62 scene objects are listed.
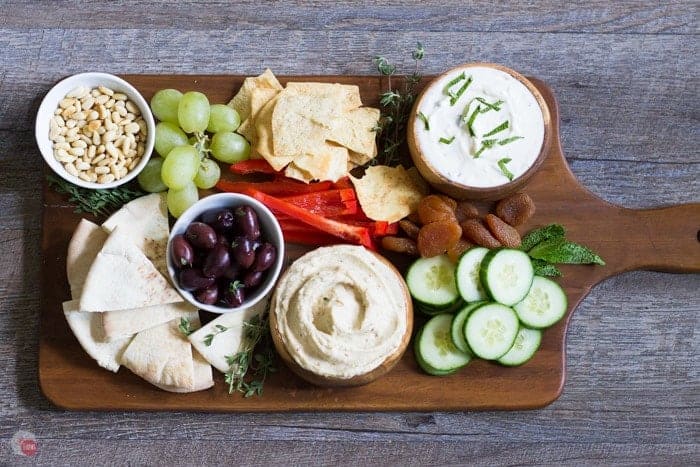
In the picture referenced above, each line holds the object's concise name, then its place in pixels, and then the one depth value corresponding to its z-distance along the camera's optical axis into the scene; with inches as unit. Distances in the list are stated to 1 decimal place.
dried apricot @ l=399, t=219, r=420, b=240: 42.7
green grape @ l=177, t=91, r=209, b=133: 41.8
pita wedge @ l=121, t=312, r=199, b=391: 41.7
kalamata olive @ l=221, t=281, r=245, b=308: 40.7
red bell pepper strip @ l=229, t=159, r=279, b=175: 42.8
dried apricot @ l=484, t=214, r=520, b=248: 42.6
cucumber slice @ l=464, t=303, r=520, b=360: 41.5
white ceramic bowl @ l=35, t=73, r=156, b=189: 41.5
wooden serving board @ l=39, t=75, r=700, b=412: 42.6
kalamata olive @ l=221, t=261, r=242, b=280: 40.7
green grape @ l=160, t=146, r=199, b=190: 41.3
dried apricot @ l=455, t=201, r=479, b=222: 42.9
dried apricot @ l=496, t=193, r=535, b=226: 42.9
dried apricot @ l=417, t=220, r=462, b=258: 41.9
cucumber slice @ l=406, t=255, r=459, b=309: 42.3
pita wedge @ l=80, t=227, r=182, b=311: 41.4
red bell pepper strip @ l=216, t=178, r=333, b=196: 42.9
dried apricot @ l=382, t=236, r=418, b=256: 42.5
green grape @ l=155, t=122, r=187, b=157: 42.3
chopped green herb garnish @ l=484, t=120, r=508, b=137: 41.2
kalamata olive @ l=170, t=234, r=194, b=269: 40.4
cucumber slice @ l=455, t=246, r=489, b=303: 41.9
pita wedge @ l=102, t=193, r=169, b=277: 42.2
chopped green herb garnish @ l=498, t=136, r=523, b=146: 41.3
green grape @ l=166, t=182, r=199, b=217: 42.0
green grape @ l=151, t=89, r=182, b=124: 42.6
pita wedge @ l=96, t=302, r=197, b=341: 41.6
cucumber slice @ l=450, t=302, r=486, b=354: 41.7
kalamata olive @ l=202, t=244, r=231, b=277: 40.3
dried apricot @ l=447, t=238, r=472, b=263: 42.4
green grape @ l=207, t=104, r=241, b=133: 42.6
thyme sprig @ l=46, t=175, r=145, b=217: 42.6
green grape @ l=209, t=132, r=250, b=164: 42.5
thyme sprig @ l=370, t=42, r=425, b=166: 43.2
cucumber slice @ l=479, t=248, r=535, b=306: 41.7
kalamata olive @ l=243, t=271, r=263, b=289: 40.9
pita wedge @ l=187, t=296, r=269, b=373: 41.8
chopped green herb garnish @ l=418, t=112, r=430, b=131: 41.7
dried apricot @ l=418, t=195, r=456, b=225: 42.1
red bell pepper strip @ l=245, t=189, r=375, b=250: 42.3
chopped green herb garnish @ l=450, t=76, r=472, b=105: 41.6
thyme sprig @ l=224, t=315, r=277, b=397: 41.9
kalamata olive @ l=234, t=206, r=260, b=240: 40.8
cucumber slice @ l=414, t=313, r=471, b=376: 42.1
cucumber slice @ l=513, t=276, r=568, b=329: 42.6
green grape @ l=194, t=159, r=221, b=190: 42.5
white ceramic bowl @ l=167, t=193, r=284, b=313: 41.0
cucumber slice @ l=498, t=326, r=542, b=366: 42.6
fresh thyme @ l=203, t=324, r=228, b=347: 41.3
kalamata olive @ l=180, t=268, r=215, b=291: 40.5
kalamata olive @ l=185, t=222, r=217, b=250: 40.4
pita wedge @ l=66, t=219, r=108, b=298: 42.2
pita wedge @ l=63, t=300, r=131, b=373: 42.0
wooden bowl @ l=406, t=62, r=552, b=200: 41.5
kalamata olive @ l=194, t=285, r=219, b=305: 40.8
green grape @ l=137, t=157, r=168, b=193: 42.4
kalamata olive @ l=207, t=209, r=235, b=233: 40.9
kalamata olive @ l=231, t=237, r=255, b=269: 40.5
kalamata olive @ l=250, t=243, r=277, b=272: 40.7
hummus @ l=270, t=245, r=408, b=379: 40.2
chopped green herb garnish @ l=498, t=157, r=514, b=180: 41.3
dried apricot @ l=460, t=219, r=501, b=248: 42.5
